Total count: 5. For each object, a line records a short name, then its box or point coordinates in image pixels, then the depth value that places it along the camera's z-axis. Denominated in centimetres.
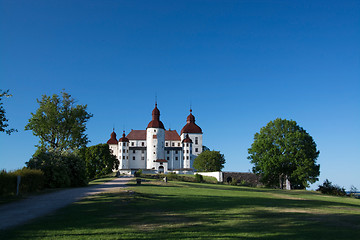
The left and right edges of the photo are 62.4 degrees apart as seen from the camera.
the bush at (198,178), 5174
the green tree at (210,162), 7869
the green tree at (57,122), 4153
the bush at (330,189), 3869
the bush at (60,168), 2638
